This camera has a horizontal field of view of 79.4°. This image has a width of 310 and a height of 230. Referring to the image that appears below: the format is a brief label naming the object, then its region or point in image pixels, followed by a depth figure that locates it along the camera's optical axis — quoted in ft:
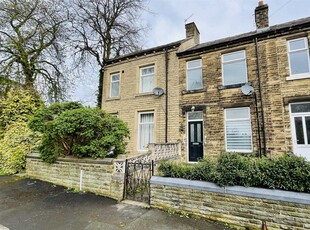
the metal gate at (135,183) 19.06
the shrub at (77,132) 22.85
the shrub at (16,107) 38.04
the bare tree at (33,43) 41.73
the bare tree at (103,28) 50.31
